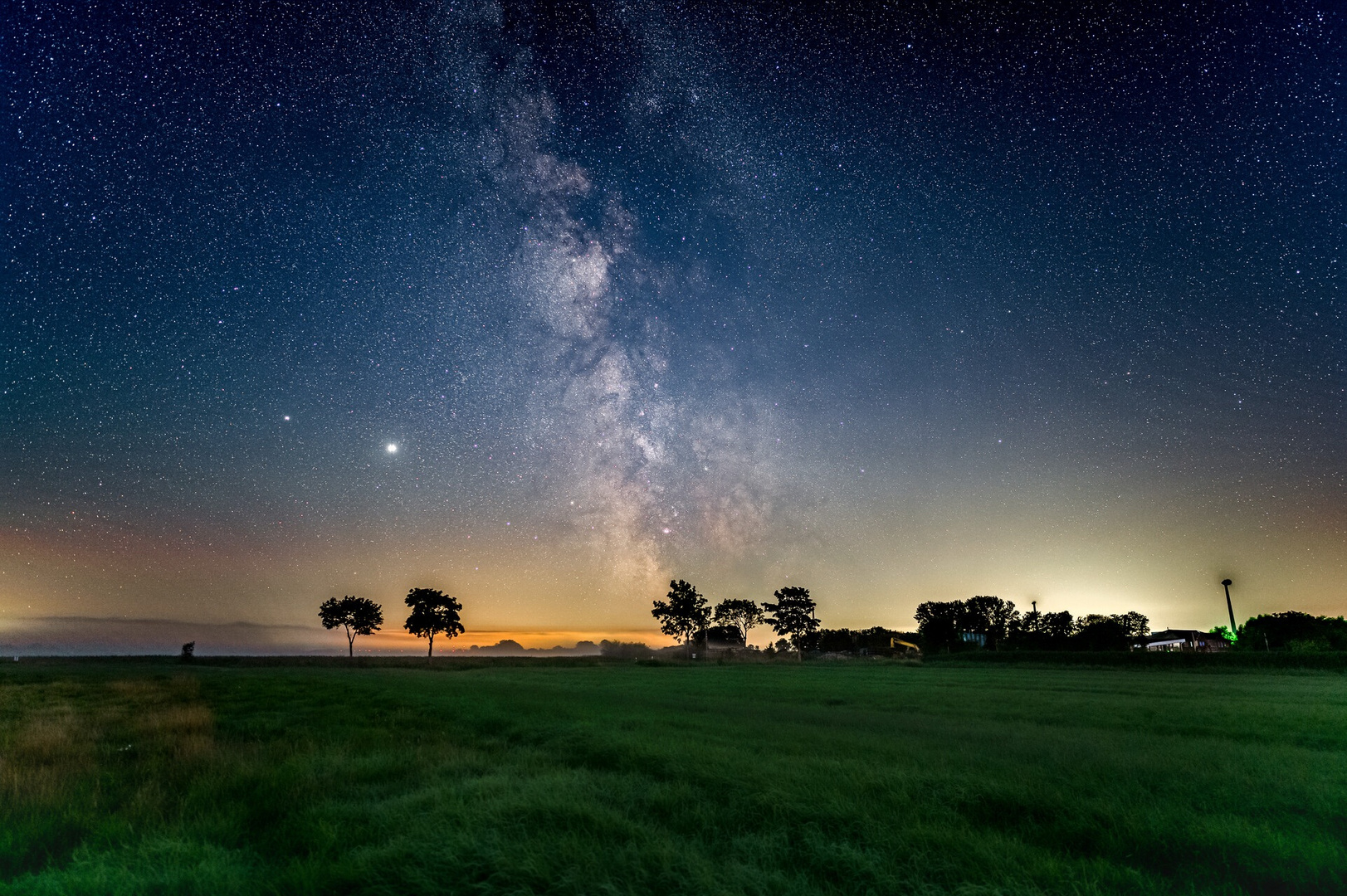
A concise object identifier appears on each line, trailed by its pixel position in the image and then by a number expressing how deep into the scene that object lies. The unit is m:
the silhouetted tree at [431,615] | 120.50
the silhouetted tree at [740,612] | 159.12
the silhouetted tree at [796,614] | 158.88
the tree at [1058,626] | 146.00
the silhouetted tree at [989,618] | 156.00
